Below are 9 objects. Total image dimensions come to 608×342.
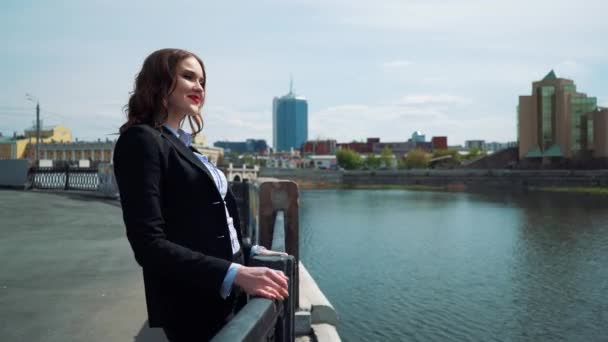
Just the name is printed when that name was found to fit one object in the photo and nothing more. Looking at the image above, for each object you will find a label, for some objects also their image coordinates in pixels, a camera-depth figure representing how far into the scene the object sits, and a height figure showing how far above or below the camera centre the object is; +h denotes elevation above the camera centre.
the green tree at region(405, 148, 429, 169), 118.44 +1.97
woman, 1.68 -0.15
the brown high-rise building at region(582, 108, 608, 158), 77.94 +5.58
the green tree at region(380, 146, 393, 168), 133.94 +2.67
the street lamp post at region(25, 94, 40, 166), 35.64 +4.09
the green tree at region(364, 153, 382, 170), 133.38 +1.75
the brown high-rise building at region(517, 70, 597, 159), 84.88 +8.29
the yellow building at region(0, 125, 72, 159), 94.06 +5.89
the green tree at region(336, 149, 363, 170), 131.12 +2.25
